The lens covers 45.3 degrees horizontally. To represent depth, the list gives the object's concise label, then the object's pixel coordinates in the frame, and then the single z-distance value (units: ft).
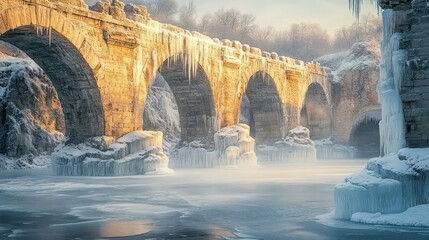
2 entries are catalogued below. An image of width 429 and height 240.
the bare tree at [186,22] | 192.65
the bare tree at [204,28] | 195.49
